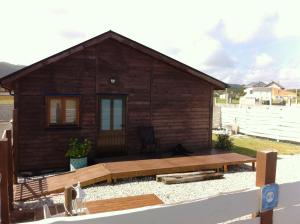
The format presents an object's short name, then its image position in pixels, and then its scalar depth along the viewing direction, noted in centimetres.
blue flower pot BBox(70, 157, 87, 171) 1026
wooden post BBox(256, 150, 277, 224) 321
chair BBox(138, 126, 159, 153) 1172
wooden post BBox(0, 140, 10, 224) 318
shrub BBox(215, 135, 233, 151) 1390
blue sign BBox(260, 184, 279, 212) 323
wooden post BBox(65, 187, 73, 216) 451
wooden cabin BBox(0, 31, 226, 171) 1030
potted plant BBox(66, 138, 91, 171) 1028
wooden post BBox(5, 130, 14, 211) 622
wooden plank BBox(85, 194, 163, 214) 563
